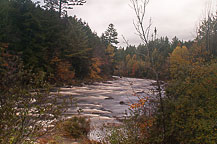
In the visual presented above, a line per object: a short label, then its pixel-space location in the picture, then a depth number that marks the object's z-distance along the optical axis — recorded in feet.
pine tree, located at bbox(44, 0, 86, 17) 96.43
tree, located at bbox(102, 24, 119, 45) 203.10
